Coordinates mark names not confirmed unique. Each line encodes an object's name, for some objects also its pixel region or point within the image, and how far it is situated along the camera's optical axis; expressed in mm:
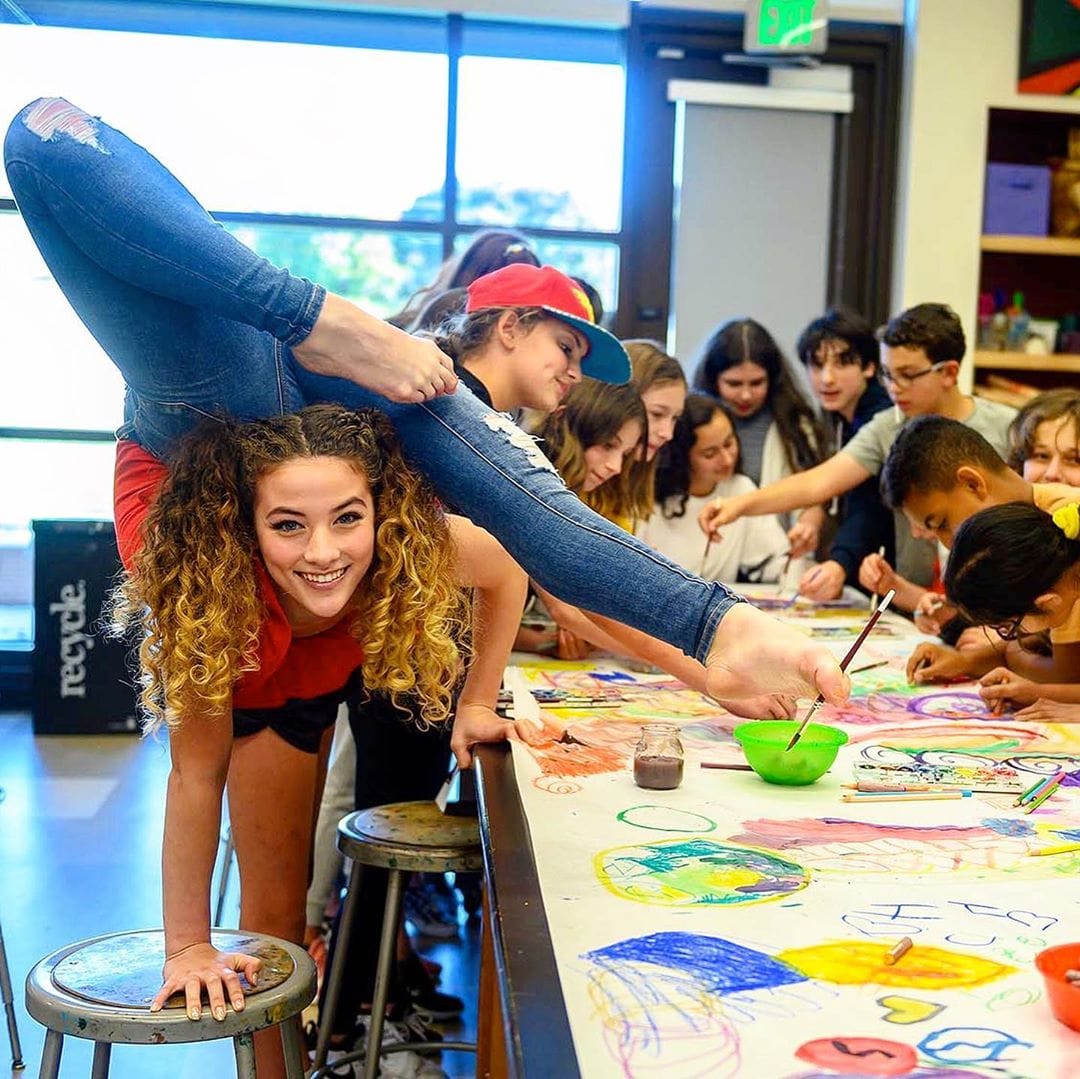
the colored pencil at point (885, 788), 1770
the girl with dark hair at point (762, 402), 4199
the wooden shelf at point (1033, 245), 5375
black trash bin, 5047
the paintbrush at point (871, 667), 2646
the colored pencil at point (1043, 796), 1698
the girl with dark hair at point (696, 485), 3615
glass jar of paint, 1775
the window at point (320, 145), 5477
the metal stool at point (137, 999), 1419
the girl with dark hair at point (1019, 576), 2141
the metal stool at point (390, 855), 1992
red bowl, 1046
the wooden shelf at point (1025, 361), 5387
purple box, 5445
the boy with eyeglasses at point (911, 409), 3484
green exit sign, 5246
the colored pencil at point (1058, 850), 1512
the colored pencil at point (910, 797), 1738
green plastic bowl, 1781
